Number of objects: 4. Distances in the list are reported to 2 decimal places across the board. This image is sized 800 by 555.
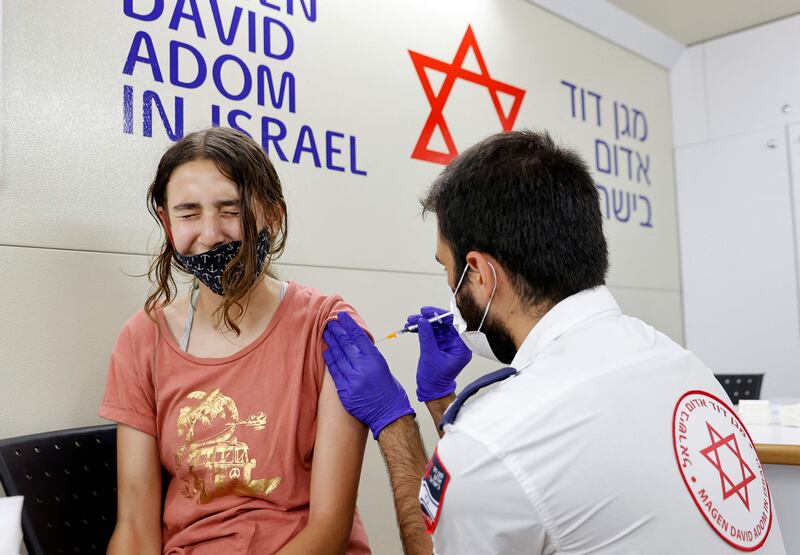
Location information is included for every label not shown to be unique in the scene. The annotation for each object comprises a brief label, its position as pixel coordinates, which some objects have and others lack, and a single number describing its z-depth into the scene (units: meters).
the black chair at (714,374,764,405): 3.02
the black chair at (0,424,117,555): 1.46
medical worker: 0.94
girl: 1.46
